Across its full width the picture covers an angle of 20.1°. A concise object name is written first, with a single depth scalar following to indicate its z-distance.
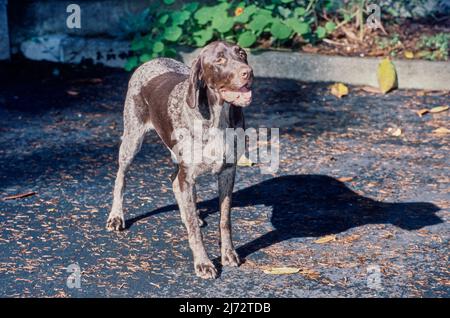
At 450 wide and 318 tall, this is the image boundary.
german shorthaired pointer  7.19
